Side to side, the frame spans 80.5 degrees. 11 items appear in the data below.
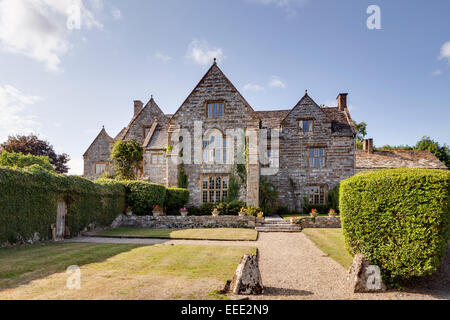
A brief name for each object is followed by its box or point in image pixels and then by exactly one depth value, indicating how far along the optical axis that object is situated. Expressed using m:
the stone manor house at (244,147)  21.83
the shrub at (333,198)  23.72
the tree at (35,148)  31.67
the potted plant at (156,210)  18.14
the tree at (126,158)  26.22
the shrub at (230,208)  20.52
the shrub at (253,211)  19.08
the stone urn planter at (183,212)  18.67
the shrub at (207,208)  21.08
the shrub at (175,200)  20.44
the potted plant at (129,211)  18.87
